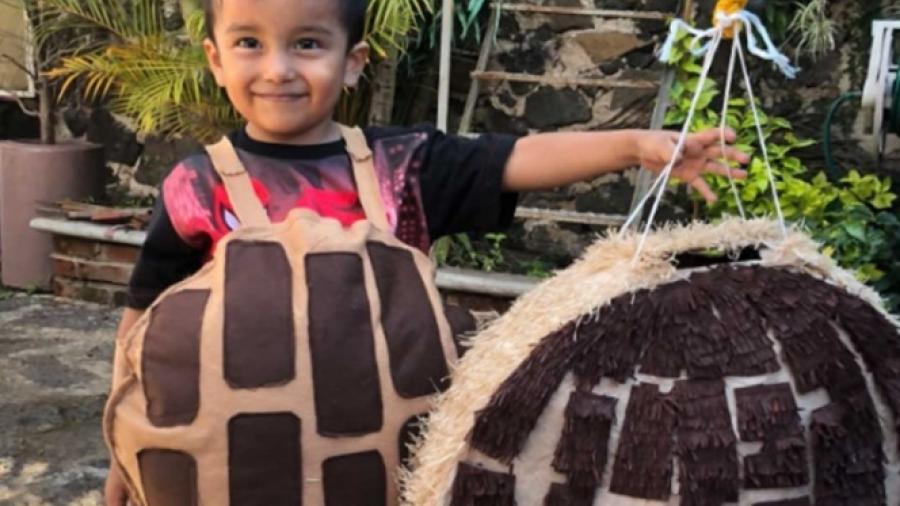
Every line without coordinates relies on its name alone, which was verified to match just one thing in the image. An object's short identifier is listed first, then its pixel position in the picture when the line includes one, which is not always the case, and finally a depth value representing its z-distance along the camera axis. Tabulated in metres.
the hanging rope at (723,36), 1.10
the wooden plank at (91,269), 4.31
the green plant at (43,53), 4.53
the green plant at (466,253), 3.79
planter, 4.49
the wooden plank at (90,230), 4.21
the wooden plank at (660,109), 3.52
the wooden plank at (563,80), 3.60
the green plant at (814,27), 3.49
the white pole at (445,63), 3.67
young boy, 1.22
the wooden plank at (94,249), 4.28
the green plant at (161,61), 3.63
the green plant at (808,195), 3.09
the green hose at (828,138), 3.43
